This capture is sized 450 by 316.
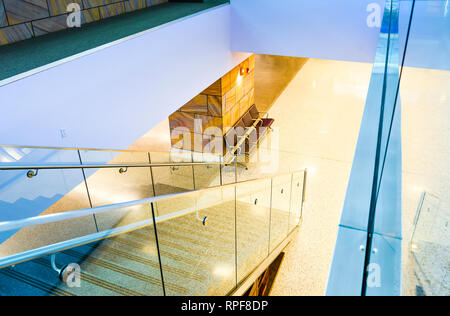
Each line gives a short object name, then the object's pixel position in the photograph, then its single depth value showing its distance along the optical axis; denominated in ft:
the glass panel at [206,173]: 23.54
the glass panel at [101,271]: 5.88
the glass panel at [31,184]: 8.89
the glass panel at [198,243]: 9.01
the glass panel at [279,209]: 16.85
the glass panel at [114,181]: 10.30
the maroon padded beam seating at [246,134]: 27.63
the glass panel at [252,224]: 13.30
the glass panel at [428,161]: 1.84
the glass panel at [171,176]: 19.68
